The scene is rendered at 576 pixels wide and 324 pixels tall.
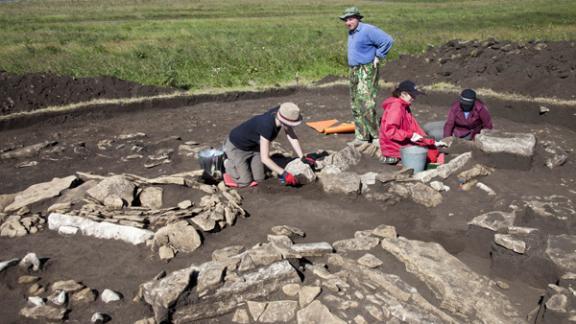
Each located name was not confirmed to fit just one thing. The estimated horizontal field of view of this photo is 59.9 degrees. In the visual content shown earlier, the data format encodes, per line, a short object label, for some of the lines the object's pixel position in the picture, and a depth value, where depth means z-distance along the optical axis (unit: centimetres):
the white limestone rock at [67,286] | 470
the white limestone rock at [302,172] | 689
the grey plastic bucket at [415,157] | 704
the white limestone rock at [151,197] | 656
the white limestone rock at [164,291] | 419
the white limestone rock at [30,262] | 510
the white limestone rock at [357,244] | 529
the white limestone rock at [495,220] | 539
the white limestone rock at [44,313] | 434
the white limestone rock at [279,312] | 420
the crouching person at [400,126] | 723
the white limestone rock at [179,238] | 547
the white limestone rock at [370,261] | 490
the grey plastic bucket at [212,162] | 724
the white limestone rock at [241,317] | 424
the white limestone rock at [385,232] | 550
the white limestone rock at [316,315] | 404
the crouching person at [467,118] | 752
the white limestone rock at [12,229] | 595
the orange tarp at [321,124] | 992
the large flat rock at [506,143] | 696
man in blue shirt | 788
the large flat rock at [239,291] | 428
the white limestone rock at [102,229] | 565
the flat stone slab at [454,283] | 420
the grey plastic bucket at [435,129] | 862
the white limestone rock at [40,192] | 660
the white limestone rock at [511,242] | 475
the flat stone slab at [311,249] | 503
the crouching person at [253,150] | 660
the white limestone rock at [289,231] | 567
